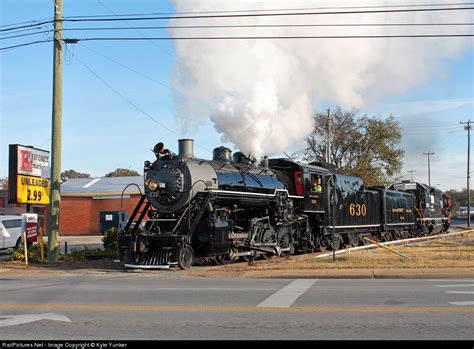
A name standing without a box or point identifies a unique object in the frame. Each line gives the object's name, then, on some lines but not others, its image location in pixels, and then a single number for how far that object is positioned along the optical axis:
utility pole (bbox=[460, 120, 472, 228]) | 67.31
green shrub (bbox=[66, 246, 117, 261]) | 18.55
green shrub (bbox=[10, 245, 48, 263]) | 18.39
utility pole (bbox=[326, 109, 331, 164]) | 37.75
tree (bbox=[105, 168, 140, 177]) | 95.82
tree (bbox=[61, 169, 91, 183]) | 101.58
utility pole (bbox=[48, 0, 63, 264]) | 17.45
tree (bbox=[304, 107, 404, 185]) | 47.81
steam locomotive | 14.65
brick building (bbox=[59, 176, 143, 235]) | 48.38
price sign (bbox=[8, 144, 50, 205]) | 17.70
